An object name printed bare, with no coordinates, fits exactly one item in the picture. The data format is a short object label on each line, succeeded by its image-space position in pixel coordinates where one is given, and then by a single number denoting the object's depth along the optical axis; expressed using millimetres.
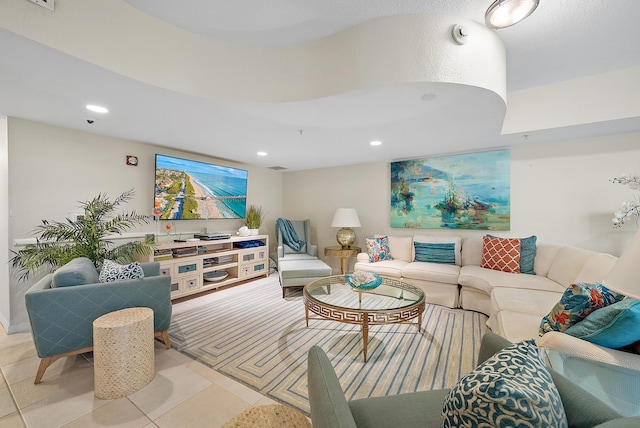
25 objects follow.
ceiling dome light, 1324
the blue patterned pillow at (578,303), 1296
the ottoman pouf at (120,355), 1594
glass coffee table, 2008
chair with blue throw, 3461
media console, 3277
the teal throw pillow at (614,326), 1070
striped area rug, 1737
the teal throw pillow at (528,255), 3004
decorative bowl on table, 2371
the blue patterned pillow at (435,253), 3516
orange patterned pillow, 3027
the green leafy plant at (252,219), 4590
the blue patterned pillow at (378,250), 3785
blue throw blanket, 4484
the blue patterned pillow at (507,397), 541
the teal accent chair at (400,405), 684
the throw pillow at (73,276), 1763
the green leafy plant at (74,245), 2322
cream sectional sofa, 1967
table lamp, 4152
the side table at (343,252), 4172
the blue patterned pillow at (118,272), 1997
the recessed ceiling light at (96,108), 2219
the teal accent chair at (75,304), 1670
